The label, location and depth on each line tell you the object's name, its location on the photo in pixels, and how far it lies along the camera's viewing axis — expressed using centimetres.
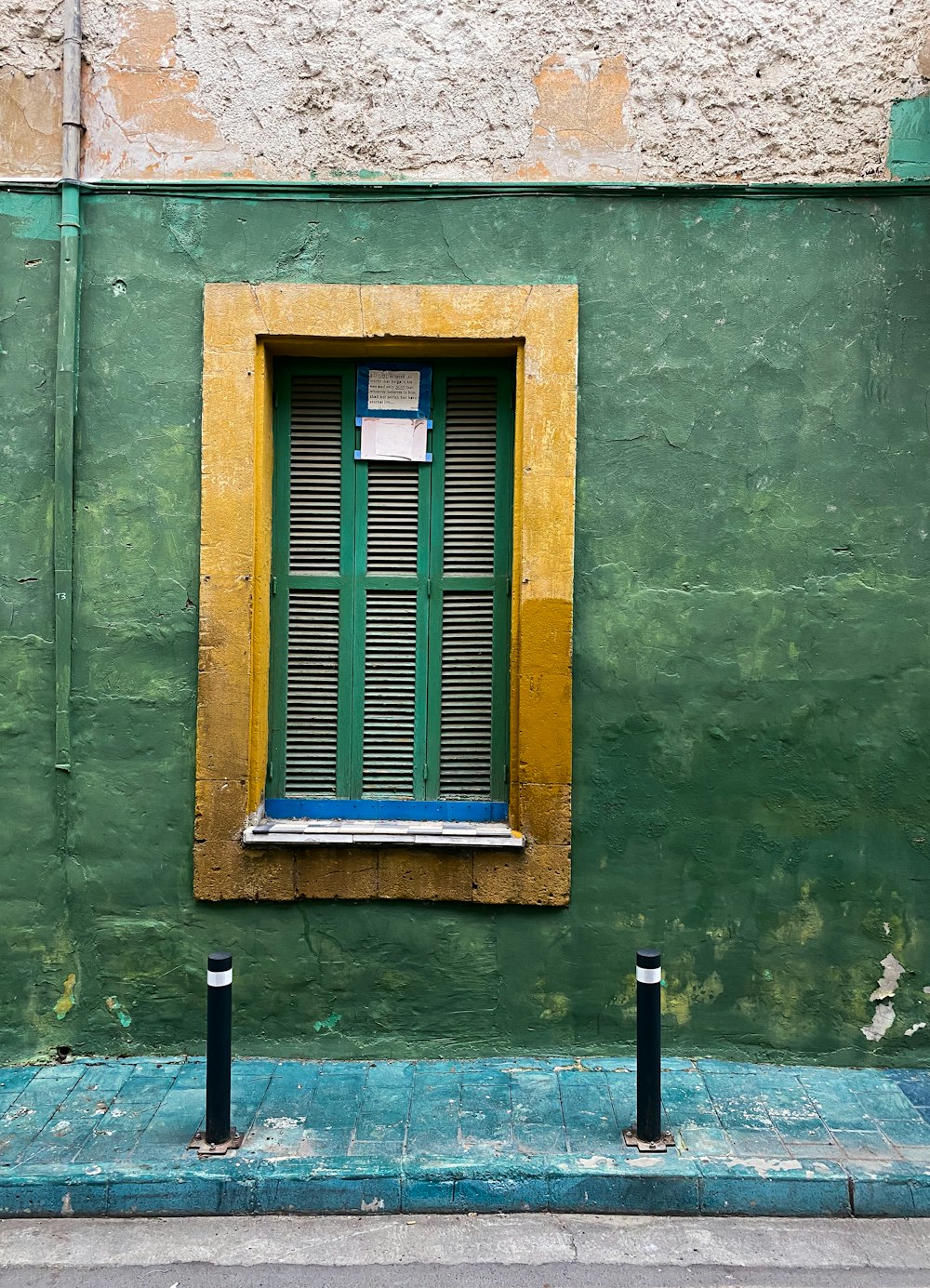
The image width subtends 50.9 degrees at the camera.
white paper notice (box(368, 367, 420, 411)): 487
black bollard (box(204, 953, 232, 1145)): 373
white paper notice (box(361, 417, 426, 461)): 487
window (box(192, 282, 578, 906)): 462
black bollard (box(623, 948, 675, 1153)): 378
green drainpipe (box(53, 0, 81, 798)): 458
